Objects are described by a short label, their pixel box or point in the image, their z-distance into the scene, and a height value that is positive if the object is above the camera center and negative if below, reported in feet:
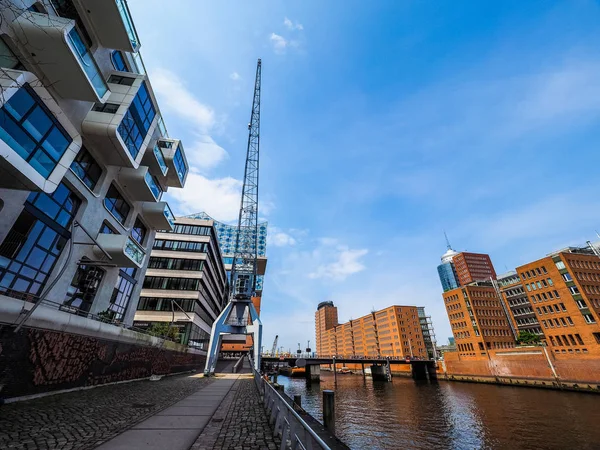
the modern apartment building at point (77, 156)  40.88 +39.61
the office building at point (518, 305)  225.35 +52.75
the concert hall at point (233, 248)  349.29 +154.04
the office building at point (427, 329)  368.19 +54.83
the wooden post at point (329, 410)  31.07 -3.86
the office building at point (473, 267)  571.28 +203.16
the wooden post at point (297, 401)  33.05 -3.35
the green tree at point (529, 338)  188.24 +22.11
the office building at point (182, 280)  141.59 +46.64
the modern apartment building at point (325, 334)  620.08 +80.67
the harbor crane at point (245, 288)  110.73 +38.71
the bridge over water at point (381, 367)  229.04 +5.21
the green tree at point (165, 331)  109.70 +15.08
